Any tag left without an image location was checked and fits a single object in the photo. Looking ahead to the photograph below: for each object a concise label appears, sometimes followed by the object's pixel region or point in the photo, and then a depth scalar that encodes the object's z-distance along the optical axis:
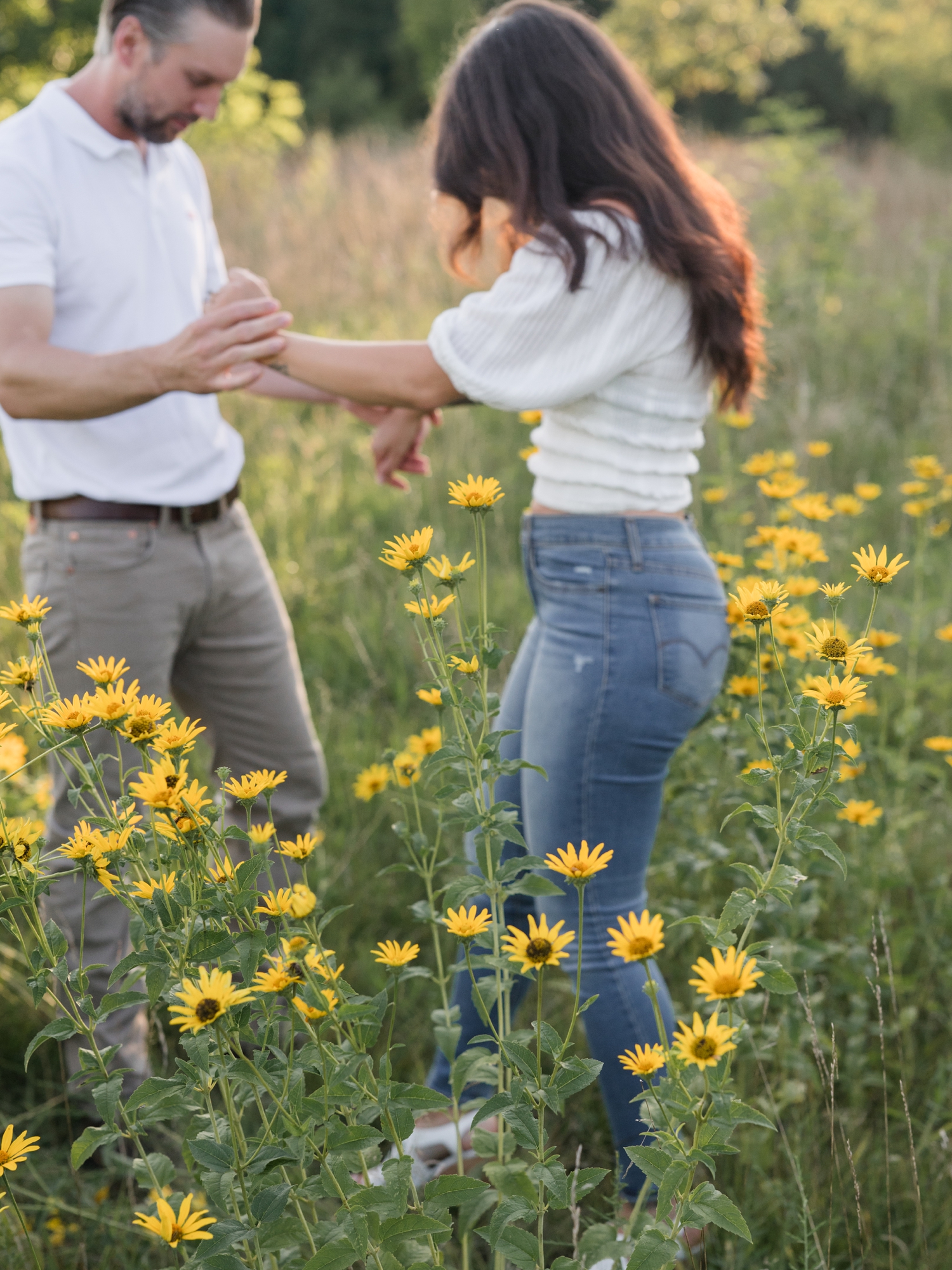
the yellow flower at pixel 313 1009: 1.08
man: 1.87
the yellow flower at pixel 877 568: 1.11
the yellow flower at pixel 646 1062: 1.03
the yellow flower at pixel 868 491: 2.61
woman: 1.64
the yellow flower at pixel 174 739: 1.10
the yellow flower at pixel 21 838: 1.09
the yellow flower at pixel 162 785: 1.04
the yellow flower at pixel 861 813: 2.04
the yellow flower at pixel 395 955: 1.17
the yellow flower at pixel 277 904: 1.11
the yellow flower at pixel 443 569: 1.20
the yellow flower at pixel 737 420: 2.33
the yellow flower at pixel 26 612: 1.19
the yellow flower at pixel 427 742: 1.72
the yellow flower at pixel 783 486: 2.08
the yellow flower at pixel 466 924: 1.16
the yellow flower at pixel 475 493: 1.23
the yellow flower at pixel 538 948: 1.03
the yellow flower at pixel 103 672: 1.15
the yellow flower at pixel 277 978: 1.13
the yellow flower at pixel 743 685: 1.97
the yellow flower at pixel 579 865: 1.07
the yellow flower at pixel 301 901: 1.13
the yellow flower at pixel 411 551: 1.18
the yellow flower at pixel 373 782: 1.74
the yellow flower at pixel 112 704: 1.09
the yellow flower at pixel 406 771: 1.46
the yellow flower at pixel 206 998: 0.96
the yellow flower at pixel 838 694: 1.07
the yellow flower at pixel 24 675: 1.17
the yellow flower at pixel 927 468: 2.45
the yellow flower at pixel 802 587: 1.91
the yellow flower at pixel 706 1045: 0.94
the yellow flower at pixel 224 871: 1.10
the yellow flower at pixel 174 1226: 0.98
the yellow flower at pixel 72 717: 1.08
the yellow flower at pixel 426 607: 1.19
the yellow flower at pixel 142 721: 1.11
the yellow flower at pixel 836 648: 1.10
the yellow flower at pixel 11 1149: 1.07
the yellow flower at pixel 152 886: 1.07
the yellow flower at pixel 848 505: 2.43
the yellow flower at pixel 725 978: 0.95
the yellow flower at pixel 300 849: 1.17
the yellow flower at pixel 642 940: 1.02
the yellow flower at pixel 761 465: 2.35
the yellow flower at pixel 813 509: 1.90
